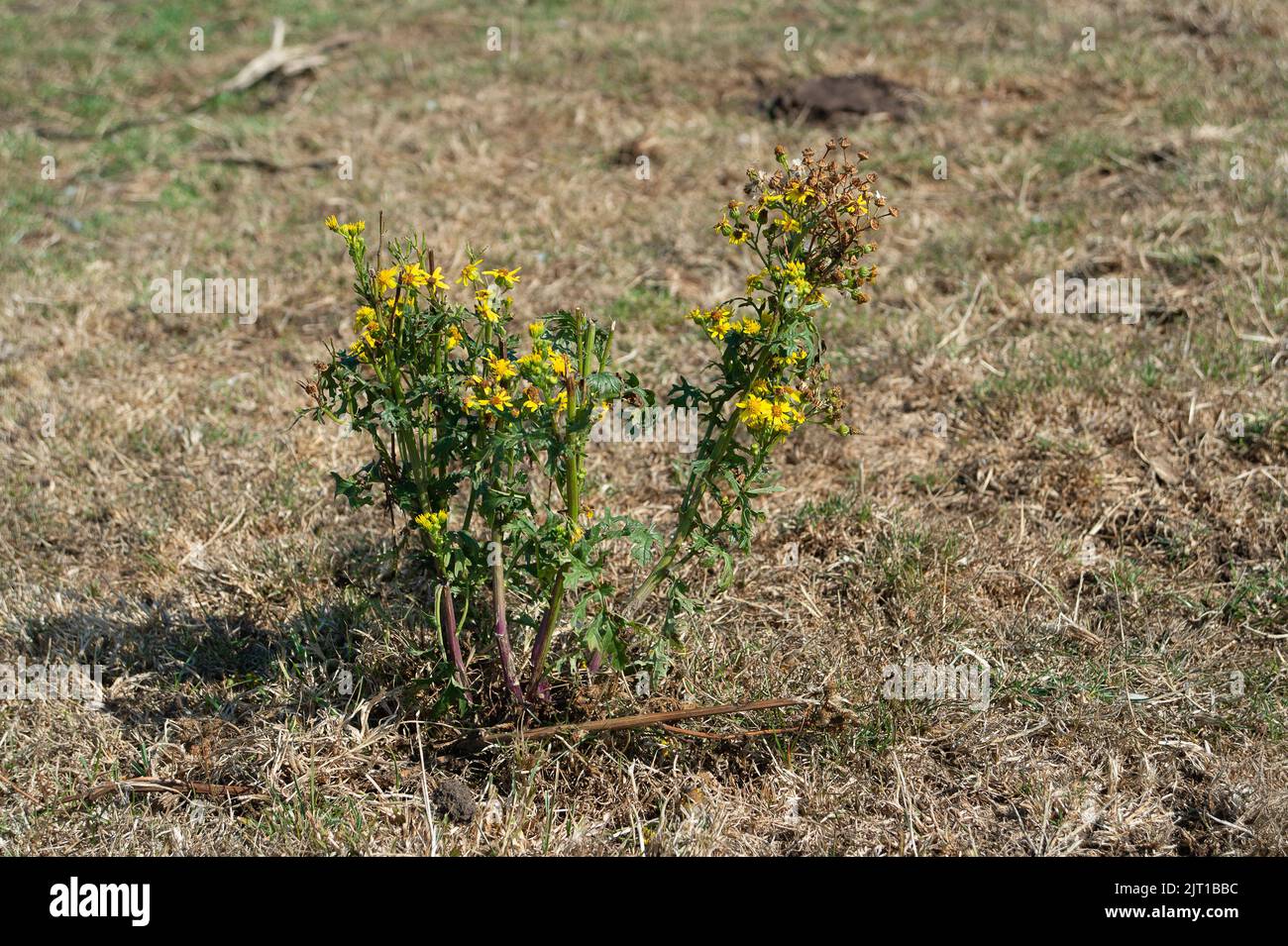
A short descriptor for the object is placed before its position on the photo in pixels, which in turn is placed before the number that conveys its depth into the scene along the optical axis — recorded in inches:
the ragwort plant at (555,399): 95.5
